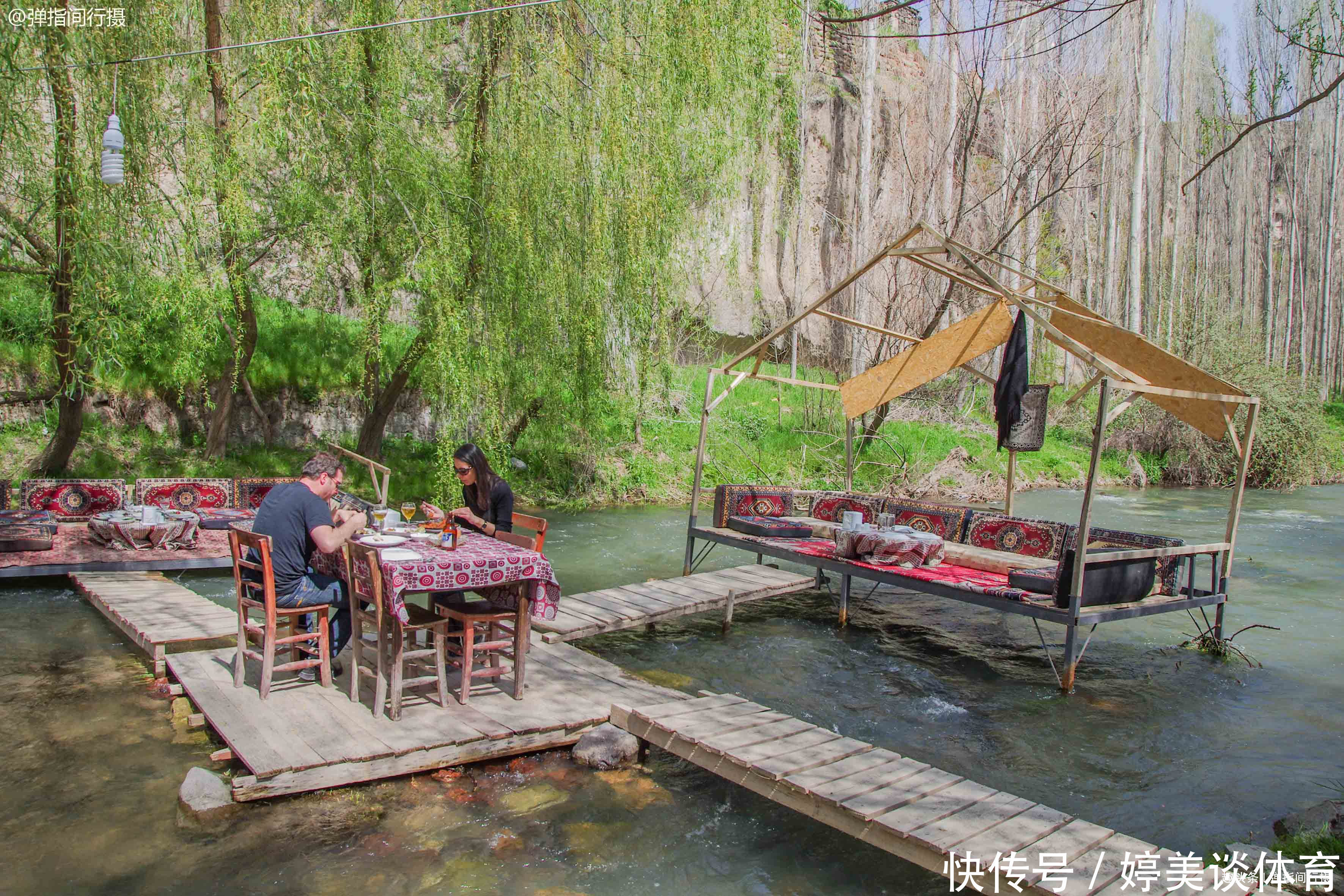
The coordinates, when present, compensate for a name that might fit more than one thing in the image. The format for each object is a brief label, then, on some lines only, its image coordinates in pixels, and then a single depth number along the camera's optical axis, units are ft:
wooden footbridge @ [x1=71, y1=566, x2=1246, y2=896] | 11.84
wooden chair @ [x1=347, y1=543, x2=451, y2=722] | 15.69
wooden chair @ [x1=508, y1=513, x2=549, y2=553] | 18.15
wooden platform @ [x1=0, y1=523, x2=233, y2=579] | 26.71
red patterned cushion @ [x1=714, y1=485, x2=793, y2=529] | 33.35
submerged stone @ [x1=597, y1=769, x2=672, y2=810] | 15.05
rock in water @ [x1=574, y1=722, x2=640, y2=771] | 15.93
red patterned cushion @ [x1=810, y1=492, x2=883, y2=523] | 33.01
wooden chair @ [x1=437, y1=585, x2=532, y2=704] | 16.96
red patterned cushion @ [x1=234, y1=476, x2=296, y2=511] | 34.35
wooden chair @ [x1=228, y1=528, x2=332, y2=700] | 16.29
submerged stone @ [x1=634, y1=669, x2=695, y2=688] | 21.61
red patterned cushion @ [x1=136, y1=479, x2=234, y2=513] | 32.68
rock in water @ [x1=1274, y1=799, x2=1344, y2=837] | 14.47
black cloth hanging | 26.40
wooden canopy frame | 21.71
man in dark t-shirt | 16.90
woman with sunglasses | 19.86
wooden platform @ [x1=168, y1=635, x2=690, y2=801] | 14.11
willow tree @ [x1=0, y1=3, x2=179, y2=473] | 26.35
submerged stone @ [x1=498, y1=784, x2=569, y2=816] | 14.38
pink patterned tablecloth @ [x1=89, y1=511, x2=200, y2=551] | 28.73
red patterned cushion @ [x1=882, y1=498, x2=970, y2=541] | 30.17
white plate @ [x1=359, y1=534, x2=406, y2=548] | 16.47
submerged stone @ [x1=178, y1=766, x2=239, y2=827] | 13.39
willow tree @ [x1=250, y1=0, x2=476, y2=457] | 30.09
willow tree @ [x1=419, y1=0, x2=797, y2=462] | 33.55
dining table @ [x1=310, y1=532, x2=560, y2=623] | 15.30
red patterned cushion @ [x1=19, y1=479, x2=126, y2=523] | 31.30
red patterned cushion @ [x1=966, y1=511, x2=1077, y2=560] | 27.78
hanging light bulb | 20.27
